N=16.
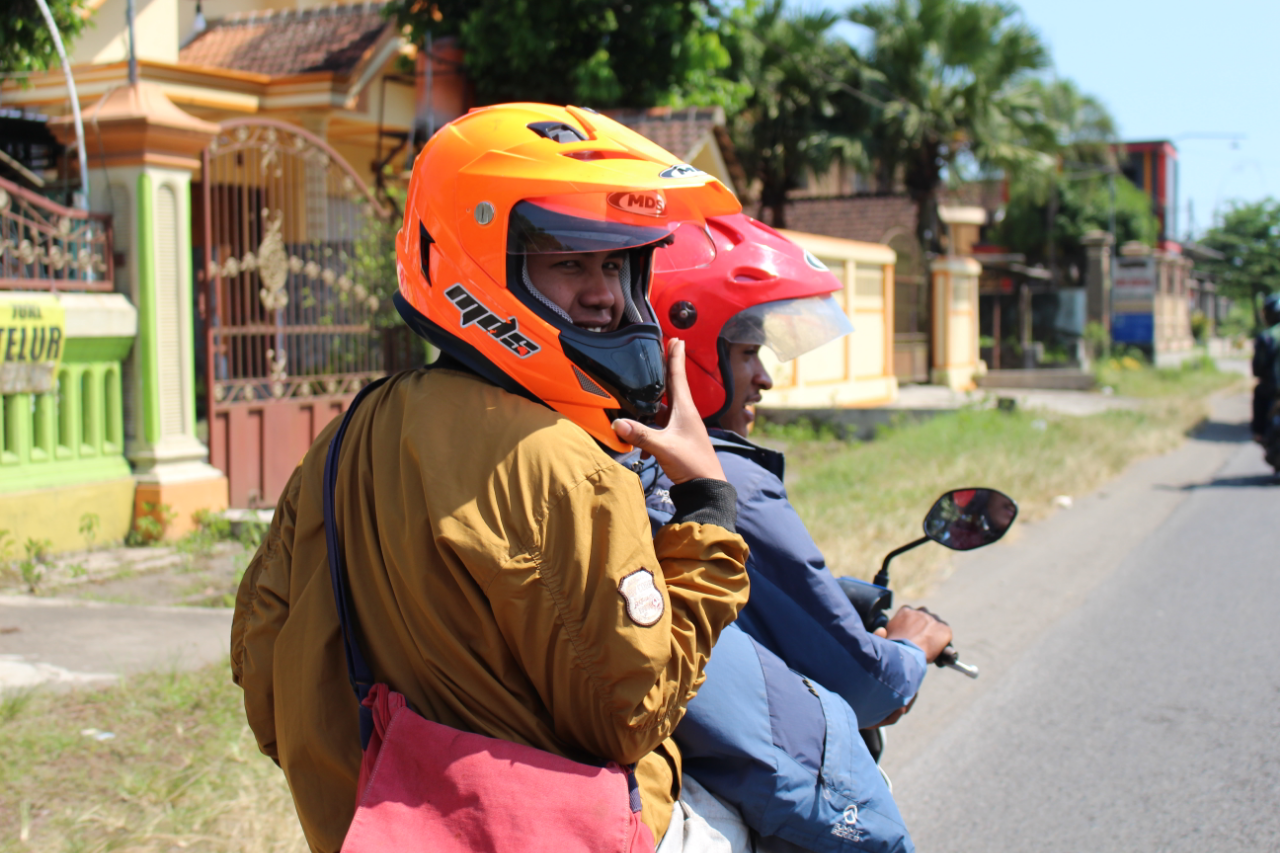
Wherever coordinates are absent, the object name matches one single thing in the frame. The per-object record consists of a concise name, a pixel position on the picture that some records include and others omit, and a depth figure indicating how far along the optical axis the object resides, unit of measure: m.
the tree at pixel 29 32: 7.63
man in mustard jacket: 1.35
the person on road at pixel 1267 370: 10.36
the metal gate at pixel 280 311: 7.67
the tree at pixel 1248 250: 47.22
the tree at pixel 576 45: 13.02
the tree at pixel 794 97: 22.55
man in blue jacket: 1.71
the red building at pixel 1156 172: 44.03
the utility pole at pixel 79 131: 6.72
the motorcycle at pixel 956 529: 2.32
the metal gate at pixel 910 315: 22.48
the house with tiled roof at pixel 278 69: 11.17
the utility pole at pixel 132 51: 7.16
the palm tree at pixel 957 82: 22.12
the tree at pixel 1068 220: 34.00
